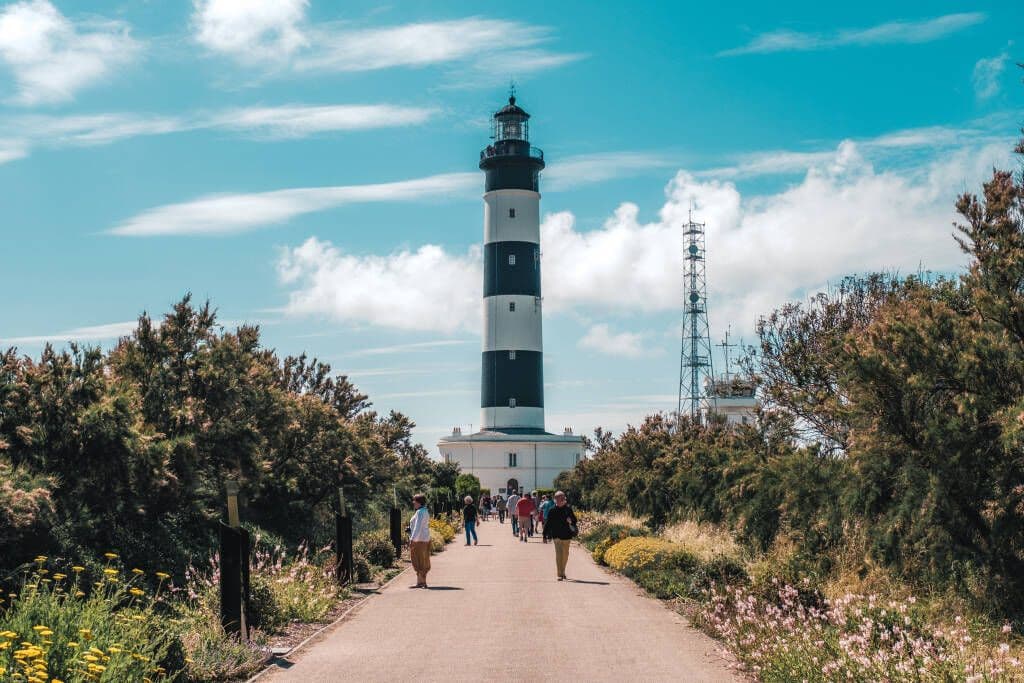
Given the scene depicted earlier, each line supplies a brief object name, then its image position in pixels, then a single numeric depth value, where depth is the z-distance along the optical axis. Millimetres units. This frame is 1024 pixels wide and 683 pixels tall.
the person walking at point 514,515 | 39188
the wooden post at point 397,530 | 26614
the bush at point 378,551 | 22812
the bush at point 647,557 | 19531
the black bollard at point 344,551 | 18578
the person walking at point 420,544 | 19203
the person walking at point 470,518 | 32156
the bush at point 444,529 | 34147
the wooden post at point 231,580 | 12039
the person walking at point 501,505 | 54594
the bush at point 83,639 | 8023
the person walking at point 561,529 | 20641
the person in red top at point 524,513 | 35688
